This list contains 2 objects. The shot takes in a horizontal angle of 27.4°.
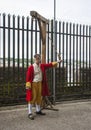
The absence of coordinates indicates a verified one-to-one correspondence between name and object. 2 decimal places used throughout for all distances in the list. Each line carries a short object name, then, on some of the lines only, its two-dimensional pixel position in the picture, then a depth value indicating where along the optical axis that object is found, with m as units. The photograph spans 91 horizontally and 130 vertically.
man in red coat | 4.96
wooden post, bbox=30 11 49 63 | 5.49
